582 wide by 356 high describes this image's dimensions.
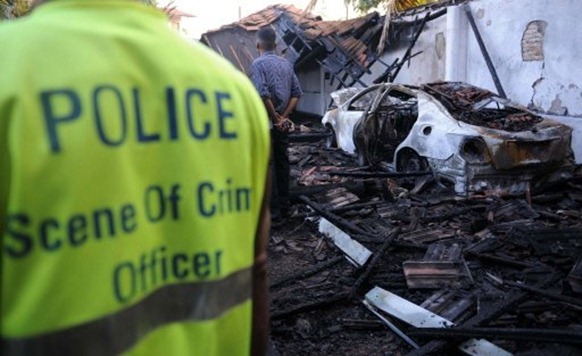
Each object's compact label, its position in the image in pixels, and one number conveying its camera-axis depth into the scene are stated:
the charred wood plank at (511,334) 3.07
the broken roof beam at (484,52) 10.96
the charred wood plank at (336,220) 5.71
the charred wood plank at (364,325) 3.73
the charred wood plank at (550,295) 3.69
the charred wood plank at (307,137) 12.51
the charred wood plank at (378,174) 7.49
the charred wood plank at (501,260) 4.58
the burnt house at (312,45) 15.16
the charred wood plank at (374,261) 4.27
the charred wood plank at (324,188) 7.12
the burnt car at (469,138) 6.48
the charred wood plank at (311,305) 3.90
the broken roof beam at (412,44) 13.23
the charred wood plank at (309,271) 4.59
